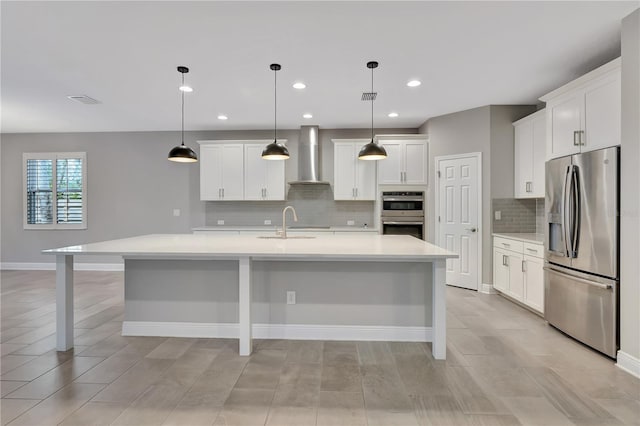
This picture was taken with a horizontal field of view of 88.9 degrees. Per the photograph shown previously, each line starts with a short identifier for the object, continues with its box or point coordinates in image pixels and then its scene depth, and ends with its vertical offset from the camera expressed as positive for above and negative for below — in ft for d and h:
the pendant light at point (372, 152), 11.24 +2.05
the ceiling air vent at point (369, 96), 13.61 +4.93
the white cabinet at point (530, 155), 13.50 +2.43
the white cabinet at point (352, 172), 18.76 +2.26
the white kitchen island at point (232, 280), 8.96 -2.08
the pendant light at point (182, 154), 11.48 +2.05
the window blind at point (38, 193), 21.11 +1.23
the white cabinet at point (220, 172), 19.10 +2.33
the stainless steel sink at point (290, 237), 11.61 -0.94
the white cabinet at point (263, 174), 19.01 +2.19
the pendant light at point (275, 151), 11.27 +2.10
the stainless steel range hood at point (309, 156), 18.95 +3.23
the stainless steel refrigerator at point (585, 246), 8.47 -1.02
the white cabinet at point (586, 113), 8.72 +2.91
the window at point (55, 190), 20.89 +1.42
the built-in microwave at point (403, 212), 18.11 -0.04
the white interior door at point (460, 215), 15.81 -0.19
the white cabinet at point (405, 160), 18.03 +2.84
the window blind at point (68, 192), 20.93 +1.29
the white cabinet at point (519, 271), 12.10 -2.47
